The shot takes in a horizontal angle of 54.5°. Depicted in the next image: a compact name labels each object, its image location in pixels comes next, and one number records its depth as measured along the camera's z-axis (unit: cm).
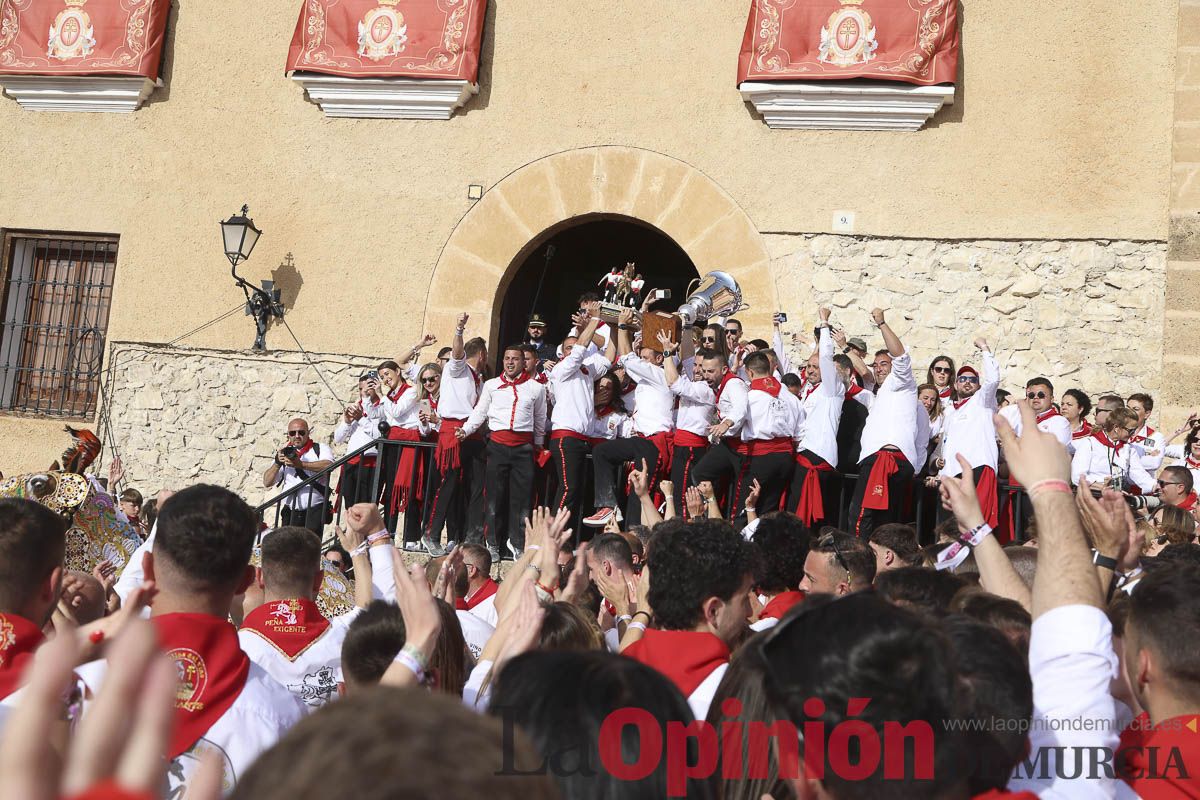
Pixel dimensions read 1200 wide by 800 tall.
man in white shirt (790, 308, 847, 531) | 941
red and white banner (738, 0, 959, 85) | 1123
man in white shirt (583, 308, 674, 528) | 983
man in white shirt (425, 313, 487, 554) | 993
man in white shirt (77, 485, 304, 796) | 255
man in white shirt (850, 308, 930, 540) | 905
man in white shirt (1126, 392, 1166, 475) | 980
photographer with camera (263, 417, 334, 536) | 1110
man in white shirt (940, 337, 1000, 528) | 909
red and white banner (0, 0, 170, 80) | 1291
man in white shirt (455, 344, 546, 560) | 980
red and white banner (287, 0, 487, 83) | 1226
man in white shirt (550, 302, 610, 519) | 986
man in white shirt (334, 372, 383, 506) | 1085
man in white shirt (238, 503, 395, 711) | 379
